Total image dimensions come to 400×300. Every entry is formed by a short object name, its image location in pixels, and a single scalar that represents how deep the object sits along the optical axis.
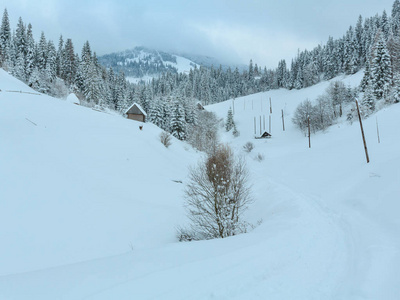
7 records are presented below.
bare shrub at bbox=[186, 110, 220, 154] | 54.72
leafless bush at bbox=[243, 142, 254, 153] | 53.03
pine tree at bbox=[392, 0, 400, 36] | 76.76
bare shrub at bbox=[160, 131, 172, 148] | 36.21
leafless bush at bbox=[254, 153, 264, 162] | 42.82
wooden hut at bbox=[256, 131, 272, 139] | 68.19
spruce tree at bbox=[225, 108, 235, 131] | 79.88
